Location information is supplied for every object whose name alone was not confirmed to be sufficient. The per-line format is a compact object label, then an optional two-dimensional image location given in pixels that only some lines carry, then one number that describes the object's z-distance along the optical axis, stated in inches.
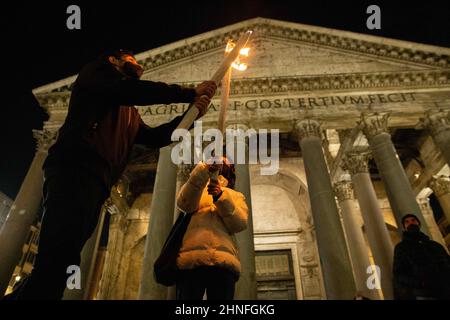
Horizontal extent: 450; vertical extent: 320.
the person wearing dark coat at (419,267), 214.5
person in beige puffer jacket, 104.3
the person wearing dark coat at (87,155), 71.1
